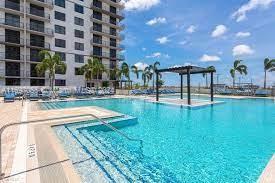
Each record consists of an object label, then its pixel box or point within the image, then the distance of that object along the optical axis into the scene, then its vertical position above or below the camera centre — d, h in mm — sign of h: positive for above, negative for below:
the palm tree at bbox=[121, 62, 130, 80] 38934 +3540
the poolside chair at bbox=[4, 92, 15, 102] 17031 -978
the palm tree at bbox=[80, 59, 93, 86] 32906 +3098
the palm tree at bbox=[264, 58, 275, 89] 36250 +4479
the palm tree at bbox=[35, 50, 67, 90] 25422 +3073
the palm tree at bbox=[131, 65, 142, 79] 43297 +3993
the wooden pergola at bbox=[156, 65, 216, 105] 17264 +1779
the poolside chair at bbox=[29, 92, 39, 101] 19219 -941
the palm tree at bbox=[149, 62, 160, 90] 41719 +4969
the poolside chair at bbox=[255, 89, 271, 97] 31491 -765
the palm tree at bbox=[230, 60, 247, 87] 39594 +4181
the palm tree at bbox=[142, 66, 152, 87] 45438 +3239
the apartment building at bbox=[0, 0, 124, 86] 29328 +8958
